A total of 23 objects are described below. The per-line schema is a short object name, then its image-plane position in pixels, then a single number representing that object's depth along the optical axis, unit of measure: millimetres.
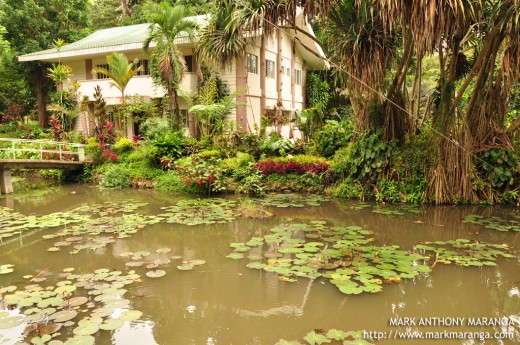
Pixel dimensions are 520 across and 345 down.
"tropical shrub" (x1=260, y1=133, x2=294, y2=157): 13398
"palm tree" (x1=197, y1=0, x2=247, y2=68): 13352
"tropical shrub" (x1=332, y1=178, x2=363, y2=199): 10570
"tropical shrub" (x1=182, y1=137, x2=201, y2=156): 14125
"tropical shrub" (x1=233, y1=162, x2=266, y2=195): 11336
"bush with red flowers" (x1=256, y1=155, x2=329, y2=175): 11719
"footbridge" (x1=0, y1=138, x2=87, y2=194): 13055
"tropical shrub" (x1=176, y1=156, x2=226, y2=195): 11445
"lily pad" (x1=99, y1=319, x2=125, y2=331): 3912
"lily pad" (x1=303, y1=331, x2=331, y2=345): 3612
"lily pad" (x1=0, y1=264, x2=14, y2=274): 5582
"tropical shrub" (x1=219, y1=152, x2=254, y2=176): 12288
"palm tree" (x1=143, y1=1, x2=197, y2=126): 14188
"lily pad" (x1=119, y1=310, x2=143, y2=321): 4109
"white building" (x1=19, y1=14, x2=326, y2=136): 16266
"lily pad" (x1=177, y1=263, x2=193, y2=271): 5587
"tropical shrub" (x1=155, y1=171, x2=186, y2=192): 12495
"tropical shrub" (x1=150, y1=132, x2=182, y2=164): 13844
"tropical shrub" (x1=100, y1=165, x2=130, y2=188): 13820
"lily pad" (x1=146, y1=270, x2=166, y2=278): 5273
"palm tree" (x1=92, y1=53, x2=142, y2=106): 15578
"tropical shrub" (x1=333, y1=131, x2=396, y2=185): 10227
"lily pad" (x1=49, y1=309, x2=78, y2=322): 4074
